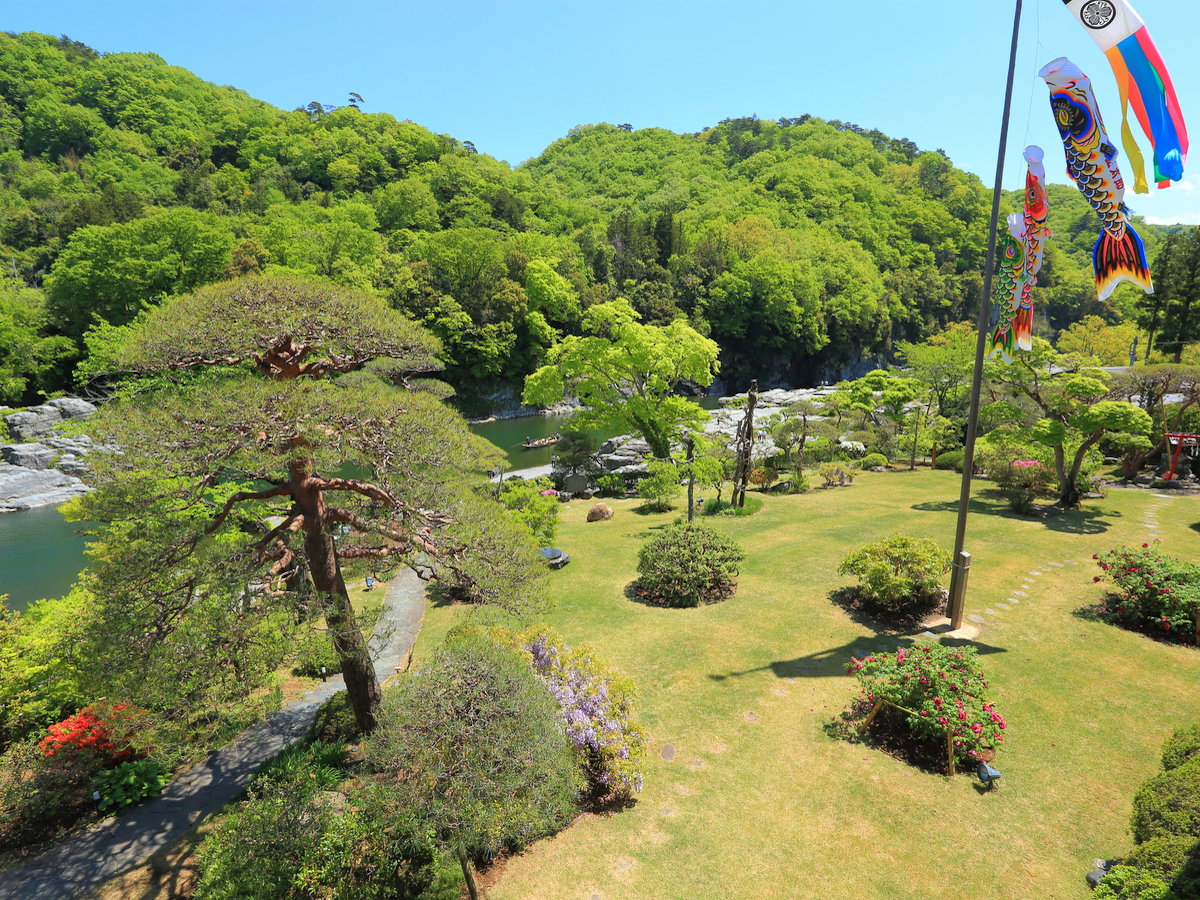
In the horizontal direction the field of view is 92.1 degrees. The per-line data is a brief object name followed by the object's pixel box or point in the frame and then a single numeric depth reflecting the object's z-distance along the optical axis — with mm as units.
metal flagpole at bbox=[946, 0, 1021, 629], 8047
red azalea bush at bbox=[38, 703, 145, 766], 7238
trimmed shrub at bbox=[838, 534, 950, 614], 10070
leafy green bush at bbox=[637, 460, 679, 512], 16844
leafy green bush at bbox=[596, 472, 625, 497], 22641
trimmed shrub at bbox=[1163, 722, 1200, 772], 5739
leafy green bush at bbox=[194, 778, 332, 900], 5098
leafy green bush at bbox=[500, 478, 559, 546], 15289
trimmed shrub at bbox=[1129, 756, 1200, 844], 4816
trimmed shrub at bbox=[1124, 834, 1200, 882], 4379
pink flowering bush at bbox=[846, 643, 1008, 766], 6816
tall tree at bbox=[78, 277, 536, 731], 5438
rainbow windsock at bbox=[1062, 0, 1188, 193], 6699
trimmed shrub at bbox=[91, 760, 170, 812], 7344
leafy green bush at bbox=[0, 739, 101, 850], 6926
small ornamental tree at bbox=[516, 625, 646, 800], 6469
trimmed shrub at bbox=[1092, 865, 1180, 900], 4184
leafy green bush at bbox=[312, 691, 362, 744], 8133
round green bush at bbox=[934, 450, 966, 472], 22081
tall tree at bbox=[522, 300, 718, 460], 21734
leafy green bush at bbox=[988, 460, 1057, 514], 15523
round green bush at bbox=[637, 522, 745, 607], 11500
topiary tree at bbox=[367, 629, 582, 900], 4742
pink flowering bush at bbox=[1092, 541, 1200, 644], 9109
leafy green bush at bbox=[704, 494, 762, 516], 17500
